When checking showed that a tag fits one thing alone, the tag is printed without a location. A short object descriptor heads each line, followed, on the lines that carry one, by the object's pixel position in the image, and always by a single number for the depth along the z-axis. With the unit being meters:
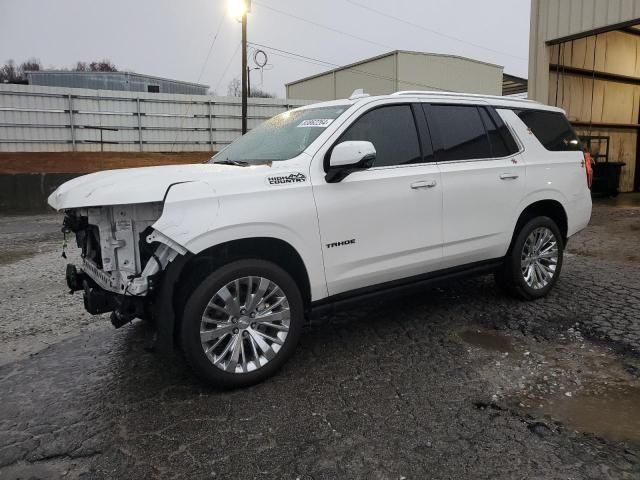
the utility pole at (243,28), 15.15
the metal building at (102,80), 27.47
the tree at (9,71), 59.69
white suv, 2.98
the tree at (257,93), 43.09
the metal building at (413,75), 28.95
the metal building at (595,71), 11.17
